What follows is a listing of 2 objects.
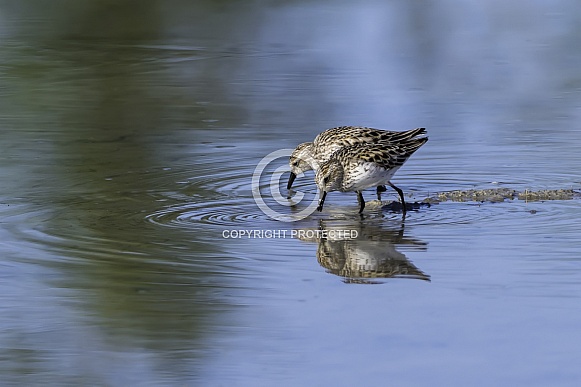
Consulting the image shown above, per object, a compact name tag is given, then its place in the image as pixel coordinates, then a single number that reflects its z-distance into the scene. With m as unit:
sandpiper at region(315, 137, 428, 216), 10.91
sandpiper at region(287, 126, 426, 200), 11.95
